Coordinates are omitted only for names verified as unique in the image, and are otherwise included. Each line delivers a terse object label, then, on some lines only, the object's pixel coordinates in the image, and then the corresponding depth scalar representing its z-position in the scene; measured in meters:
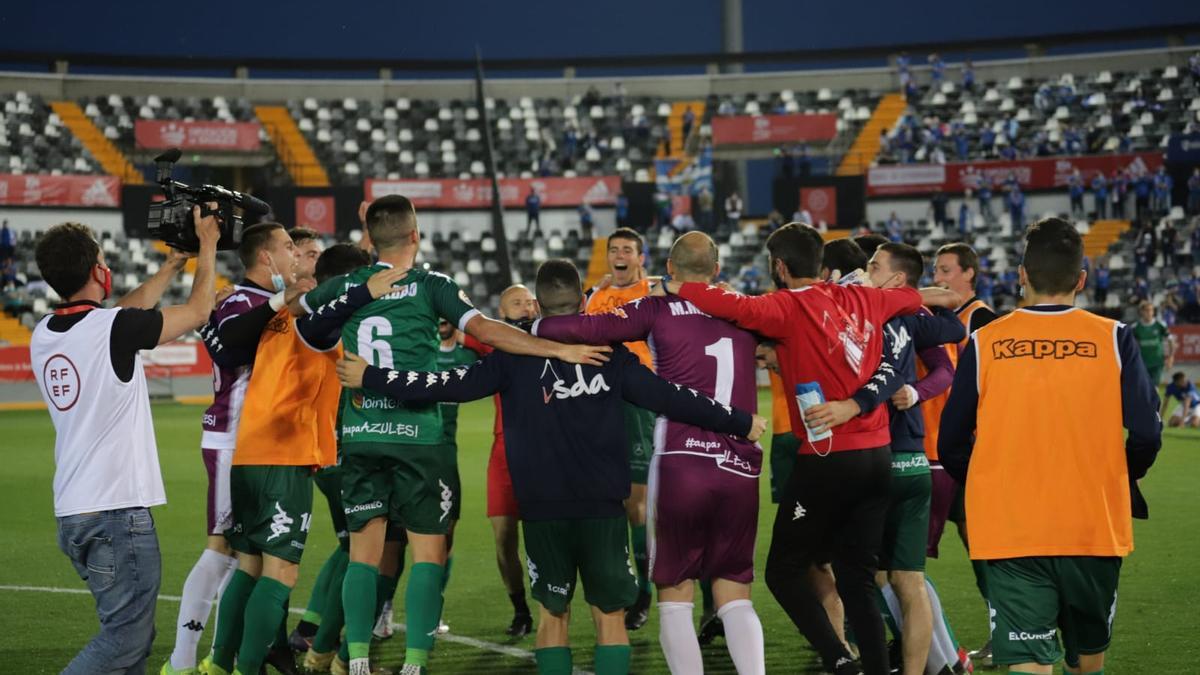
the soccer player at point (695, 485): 6.00
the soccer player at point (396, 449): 6.50
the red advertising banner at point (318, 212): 43.41
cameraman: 5.23
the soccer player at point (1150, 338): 24.00
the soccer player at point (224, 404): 6.83
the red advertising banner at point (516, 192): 47.09
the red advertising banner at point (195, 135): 45.94
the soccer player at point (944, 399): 7.36
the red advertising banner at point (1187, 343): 34.69
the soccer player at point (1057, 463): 4.87
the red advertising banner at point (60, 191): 42.22
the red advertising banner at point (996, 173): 43.31
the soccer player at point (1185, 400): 23.16
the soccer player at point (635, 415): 8.76
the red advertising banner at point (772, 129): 48.84
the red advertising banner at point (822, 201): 44.56
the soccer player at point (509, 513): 8.31
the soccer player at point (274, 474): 6.60
